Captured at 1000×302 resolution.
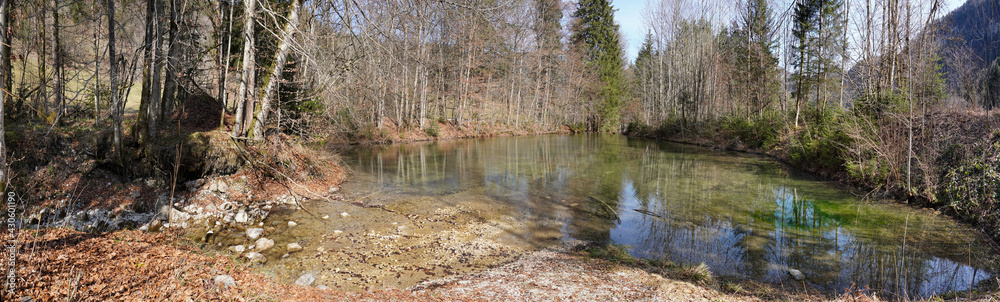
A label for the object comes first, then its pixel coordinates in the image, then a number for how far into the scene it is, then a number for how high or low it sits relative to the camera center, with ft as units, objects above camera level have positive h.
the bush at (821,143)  39.75 -0.39
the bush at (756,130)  62.34 +1.53
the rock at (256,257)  17.85 -5.34
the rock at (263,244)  19.42 -5.19
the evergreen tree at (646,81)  136.72 +20.68
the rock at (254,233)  21.03 -5.05
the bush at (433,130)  91.45 +1.37
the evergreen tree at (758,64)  73.20 +14.07
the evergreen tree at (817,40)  56.90 +14.68
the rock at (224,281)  11.65 -4.20
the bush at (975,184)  23.73 -2.69
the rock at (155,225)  21.74 -4.85
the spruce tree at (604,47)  128.98 +28.55
